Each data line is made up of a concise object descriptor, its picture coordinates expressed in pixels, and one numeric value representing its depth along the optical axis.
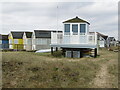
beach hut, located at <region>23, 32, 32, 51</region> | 45.22
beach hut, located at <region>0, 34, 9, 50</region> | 52.31
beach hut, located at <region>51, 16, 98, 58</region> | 19.61
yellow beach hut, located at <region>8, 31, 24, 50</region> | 48.91
